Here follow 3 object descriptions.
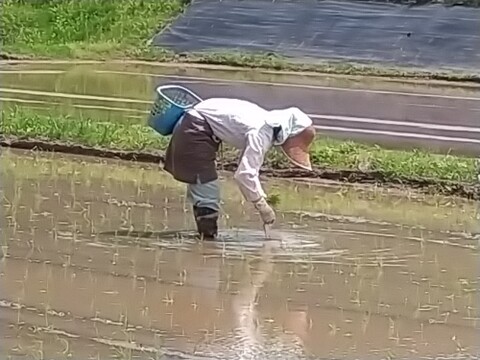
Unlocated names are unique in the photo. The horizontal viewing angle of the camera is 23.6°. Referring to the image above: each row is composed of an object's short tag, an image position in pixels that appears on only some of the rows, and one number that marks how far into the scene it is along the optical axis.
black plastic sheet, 19.69
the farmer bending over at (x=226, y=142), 6.95
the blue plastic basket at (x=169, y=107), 7.39
